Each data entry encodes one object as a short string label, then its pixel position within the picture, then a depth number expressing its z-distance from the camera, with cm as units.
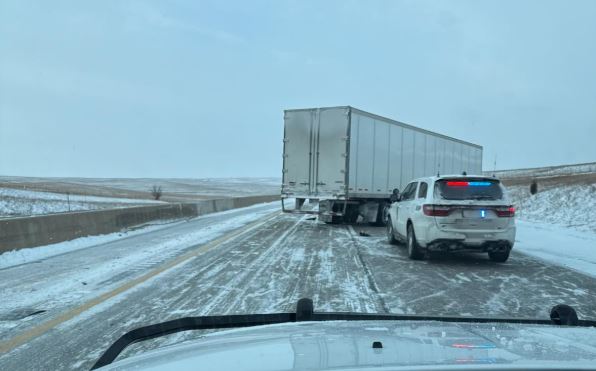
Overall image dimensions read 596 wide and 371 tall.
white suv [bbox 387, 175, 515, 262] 1044
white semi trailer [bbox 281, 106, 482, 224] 1897
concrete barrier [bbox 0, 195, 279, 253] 1181
